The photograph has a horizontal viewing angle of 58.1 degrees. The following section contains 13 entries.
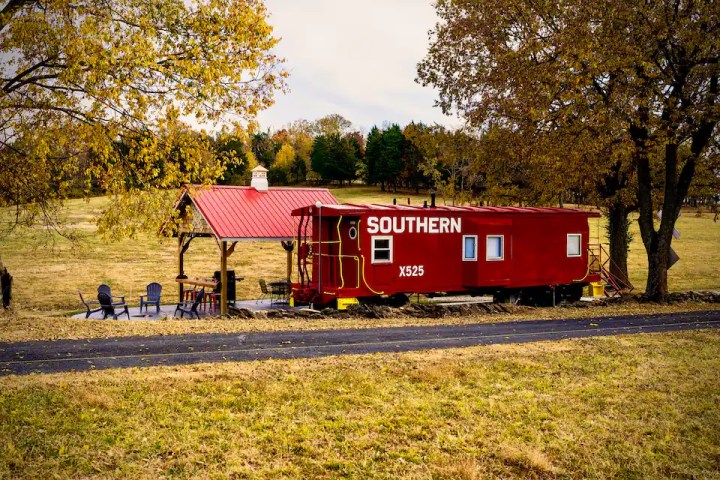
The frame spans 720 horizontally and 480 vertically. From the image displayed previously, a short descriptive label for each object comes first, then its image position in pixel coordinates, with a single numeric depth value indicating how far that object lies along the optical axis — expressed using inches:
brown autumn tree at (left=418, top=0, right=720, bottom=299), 776.3
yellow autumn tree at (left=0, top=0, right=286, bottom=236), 516.4
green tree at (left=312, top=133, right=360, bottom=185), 3548.2
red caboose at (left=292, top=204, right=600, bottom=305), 789.2
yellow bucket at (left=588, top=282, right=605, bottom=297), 996.1
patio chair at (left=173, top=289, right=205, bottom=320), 838.8
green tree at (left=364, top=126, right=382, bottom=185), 3393.2
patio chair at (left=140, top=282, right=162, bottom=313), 903.1
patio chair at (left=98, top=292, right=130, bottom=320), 798.5
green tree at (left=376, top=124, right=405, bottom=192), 3287.4
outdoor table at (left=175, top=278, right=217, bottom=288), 895.7
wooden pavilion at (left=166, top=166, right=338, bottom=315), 861.8
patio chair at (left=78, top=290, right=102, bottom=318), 815.5
